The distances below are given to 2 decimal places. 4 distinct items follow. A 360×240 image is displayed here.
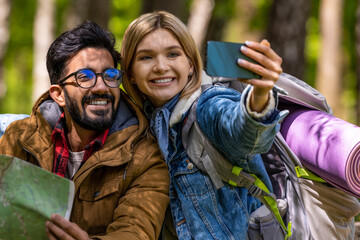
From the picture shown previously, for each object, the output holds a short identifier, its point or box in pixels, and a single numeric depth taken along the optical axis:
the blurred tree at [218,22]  13.21
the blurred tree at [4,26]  11.30
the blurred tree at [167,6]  11.19
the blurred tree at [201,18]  13.84
